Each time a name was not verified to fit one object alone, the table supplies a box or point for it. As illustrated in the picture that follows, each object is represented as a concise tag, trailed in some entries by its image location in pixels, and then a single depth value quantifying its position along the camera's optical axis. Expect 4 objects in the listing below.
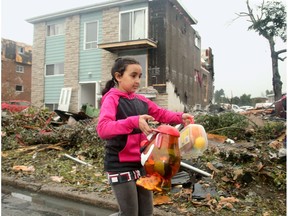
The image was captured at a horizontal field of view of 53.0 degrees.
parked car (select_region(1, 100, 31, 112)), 10.72
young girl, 1.95
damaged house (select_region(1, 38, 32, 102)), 32.22
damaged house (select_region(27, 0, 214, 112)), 15.77
